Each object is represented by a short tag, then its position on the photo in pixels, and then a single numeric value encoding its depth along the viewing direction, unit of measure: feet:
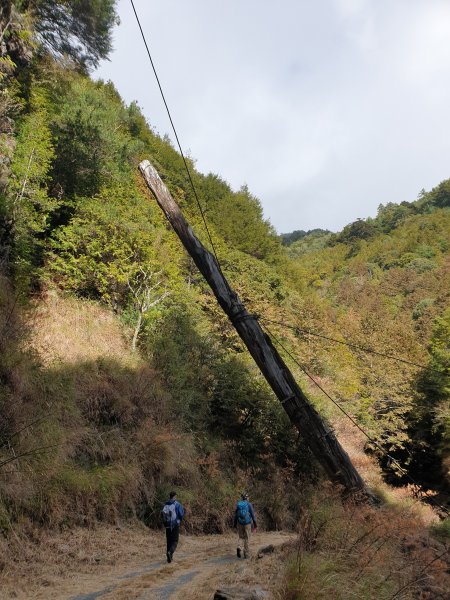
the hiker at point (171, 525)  23.44
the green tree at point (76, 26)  53.36
